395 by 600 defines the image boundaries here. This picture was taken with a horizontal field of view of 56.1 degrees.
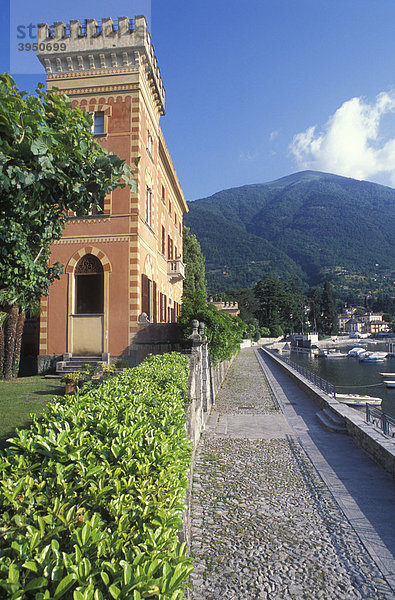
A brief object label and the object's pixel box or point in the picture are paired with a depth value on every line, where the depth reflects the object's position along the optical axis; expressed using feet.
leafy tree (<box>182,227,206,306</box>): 132.29
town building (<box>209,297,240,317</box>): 247.52
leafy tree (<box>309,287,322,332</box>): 402.21
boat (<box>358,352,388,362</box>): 194.77
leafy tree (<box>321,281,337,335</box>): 389.39
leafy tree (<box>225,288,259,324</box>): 365.26
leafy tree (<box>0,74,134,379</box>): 15.81
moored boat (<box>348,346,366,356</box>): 209.46
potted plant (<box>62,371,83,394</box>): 38.75
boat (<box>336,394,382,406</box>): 66.80
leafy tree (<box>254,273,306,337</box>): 335.26
